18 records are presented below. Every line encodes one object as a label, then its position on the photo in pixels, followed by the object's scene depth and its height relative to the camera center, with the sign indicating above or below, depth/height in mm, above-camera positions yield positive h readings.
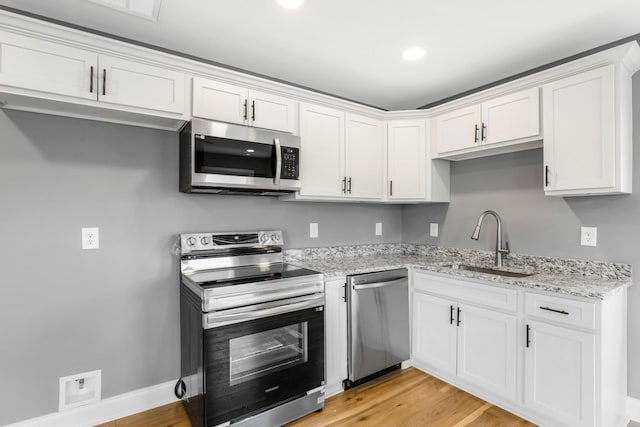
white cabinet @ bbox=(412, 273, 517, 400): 2139 -921
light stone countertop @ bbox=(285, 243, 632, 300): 1970 -423
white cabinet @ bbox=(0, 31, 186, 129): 1597 +697
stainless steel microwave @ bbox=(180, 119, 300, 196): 2035 +358
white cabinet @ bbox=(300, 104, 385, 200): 2576 +492
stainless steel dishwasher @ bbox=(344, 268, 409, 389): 2420 -858
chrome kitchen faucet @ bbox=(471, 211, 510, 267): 2645 -199
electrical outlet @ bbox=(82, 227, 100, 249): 2025 -153
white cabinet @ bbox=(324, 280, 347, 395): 2314 -867
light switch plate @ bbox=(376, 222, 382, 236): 3461 -166
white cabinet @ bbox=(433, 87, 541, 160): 2279 +660
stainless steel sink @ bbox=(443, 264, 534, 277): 2520 -472
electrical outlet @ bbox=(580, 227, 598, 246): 2201 -160
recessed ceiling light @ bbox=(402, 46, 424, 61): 2229 +1112
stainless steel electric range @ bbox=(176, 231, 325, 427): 1779 -759
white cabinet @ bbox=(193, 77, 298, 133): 2098 +736
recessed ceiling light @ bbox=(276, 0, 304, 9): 1741 +1125
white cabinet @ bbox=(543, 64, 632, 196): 1922 +487
